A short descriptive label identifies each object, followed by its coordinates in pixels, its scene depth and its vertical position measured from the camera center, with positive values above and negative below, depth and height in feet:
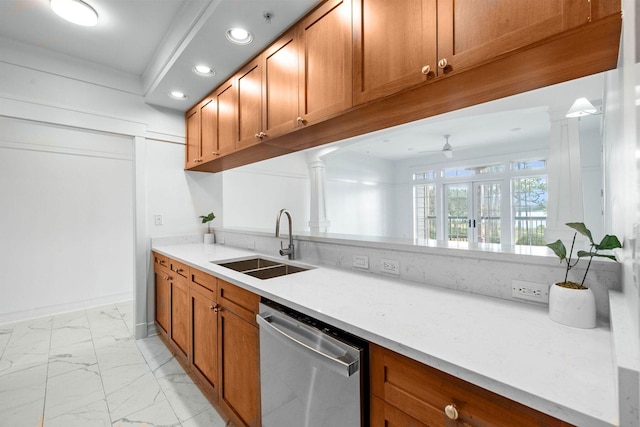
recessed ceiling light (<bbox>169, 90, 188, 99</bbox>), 8.74 +3.70
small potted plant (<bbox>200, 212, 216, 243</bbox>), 10.43 -0.27
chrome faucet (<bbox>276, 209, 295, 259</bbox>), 6.80 -0.87
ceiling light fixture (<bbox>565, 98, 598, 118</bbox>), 8.29 +2.97
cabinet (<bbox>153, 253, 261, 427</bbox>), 4.78 -2.50
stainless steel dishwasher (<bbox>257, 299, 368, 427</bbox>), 3.01 -1.93
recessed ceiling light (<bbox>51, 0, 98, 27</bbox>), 6.11 +4.48
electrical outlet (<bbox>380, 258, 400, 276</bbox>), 5.01 -0.96
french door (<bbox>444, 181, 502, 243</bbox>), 21.85 -0.01
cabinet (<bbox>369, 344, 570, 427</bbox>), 2.07 -1.54
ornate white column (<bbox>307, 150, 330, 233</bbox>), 18.33 +1.28
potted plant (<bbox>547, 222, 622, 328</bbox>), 2.84 -0.90
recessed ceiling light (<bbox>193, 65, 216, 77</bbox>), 7.23 +3.68
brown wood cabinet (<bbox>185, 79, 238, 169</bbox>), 7.64 +2.62
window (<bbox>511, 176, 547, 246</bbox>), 19.57 +0.09
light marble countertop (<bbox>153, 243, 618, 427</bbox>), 1.91 -1.18
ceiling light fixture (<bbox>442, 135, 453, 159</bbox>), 18.29 +3.97
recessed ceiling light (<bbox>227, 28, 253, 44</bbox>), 5.82 +3.67
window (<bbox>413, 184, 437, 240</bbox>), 25.62 +0.13
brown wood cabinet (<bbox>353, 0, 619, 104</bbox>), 2.87 +2.08
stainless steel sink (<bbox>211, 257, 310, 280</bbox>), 6.79 -1.32
